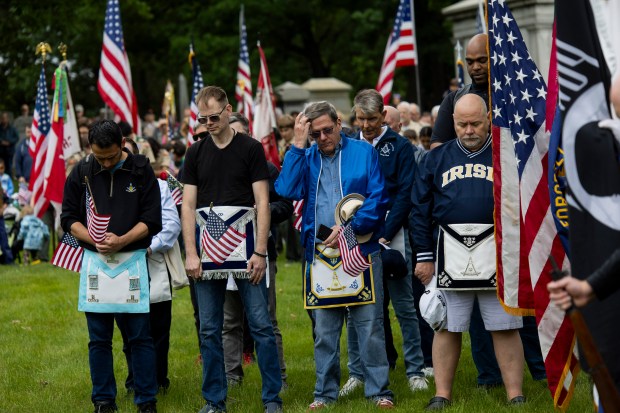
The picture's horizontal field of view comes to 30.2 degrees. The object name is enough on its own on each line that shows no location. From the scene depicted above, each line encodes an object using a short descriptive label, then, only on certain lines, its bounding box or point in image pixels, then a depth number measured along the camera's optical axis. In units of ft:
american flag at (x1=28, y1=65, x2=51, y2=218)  60.23
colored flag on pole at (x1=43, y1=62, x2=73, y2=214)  59.47
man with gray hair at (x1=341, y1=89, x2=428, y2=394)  30.09
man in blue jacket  27.50
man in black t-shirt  26.96
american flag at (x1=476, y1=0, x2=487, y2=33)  53.11
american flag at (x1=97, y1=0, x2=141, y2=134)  60.03
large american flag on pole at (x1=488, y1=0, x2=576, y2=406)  24.86
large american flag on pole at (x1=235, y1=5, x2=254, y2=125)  65.57
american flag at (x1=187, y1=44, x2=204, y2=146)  61.67
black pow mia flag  17.75
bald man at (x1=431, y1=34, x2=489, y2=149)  28.63
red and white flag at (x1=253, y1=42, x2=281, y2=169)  54.08
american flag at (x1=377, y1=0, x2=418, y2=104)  61.26
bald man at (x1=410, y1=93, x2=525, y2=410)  26.66
